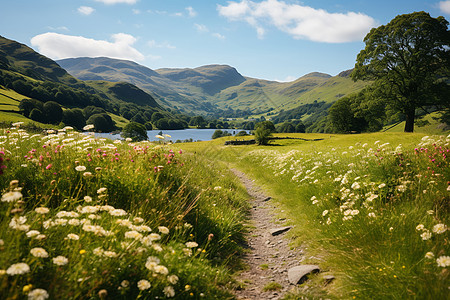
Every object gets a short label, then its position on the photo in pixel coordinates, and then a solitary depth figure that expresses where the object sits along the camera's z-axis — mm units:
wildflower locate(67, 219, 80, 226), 2948
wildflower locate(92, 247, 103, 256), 2667
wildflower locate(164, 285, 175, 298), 2754
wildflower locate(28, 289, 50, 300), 1993
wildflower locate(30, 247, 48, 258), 2258
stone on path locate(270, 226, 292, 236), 7080
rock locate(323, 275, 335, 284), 4086
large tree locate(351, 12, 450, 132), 35438
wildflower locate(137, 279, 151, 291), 2586
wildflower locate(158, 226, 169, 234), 3488
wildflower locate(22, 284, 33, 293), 1973
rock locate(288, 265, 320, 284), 4445
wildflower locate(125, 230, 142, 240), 2938
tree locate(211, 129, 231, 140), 135675
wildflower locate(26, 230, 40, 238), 2451
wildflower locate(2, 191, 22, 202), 2431
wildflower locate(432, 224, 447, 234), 3220
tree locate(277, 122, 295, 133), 151750
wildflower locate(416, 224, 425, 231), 3434
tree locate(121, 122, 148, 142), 66162
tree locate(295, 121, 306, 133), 151500
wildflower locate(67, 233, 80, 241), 2707
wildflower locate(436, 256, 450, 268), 2646
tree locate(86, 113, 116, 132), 119181
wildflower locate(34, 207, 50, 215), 2794
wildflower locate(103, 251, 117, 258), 2689
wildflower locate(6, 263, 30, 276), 1984
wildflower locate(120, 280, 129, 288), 2587
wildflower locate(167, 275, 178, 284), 2868
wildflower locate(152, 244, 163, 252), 3034
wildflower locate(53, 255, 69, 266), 2391
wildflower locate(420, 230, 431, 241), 3225
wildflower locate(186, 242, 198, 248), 3777
